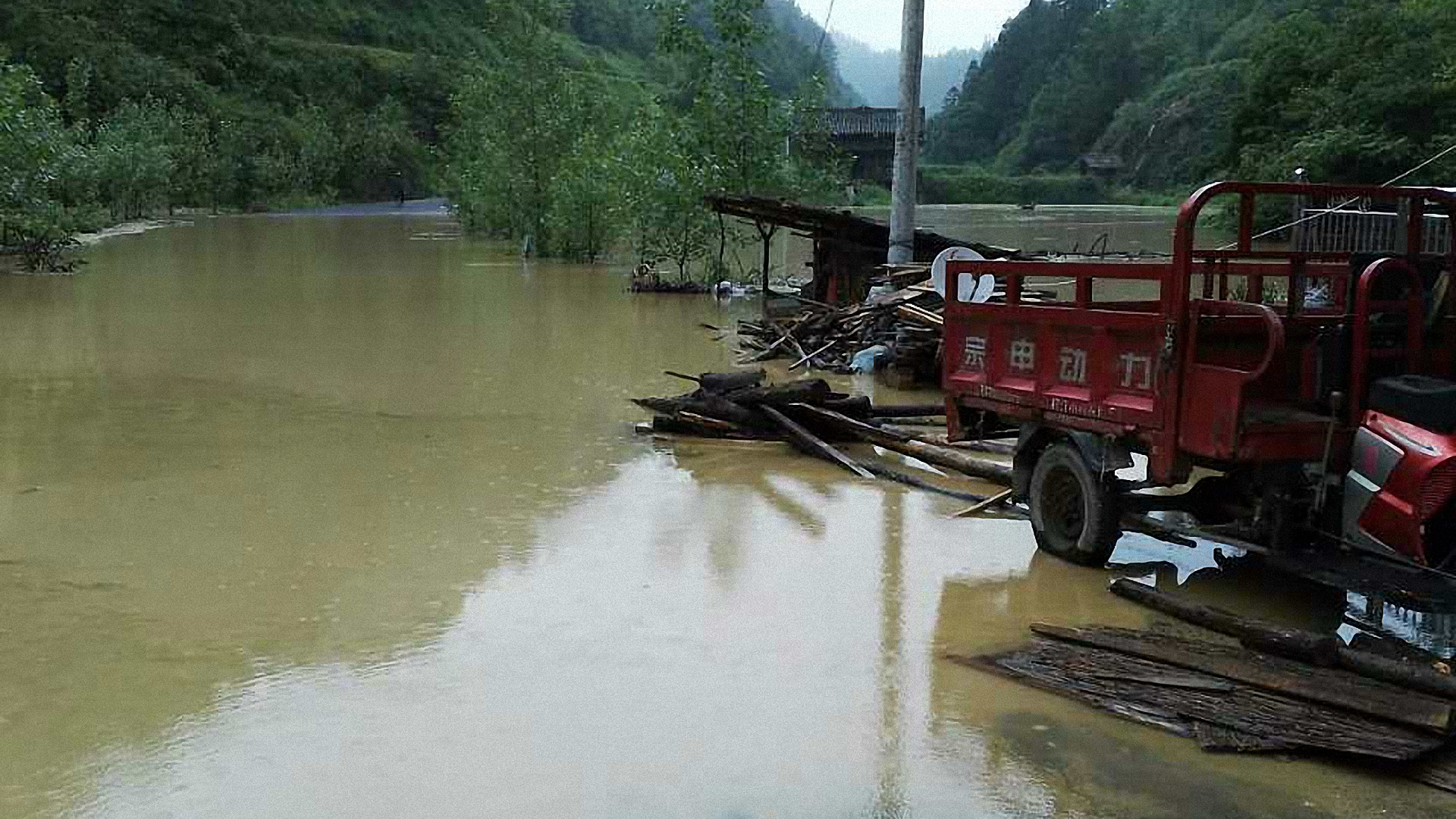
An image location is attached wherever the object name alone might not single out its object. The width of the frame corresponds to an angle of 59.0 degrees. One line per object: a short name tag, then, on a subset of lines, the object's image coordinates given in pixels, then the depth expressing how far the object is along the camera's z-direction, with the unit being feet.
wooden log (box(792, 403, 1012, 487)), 30.14
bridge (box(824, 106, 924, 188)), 172.76
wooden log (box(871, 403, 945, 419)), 37.55
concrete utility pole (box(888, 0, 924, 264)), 56.18
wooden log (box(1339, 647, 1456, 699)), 16.47
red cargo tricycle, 19.19
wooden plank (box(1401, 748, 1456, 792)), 15.15
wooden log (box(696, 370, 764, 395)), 37.68
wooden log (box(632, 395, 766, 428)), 36.58
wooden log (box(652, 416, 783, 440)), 36.45
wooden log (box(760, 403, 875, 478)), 32.75
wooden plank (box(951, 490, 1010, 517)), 28.30
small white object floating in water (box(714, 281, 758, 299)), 78.89
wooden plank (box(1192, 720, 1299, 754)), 16.16
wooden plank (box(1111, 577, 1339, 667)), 17.72
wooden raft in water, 15.69
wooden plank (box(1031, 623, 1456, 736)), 15.96
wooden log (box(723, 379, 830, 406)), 35.91
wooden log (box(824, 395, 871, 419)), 36.32
